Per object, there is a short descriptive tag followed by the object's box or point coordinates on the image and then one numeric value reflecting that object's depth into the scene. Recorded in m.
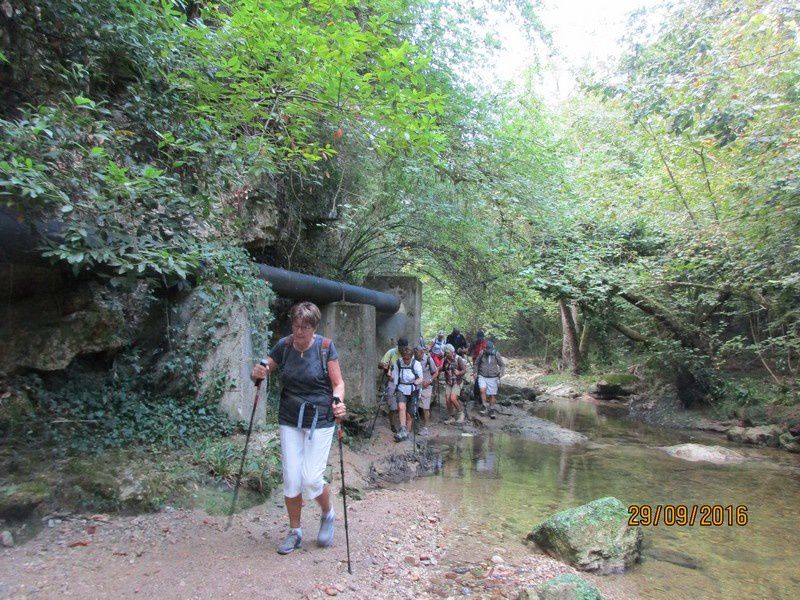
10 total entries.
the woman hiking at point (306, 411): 3.98
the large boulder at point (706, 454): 9.59
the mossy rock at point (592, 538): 4.79
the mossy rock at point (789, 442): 10.47
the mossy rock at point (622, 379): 19.09
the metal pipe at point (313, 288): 7.42
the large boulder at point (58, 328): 4.72
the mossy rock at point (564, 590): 3.71
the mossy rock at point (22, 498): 3.75
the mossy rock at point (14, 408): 4.42
